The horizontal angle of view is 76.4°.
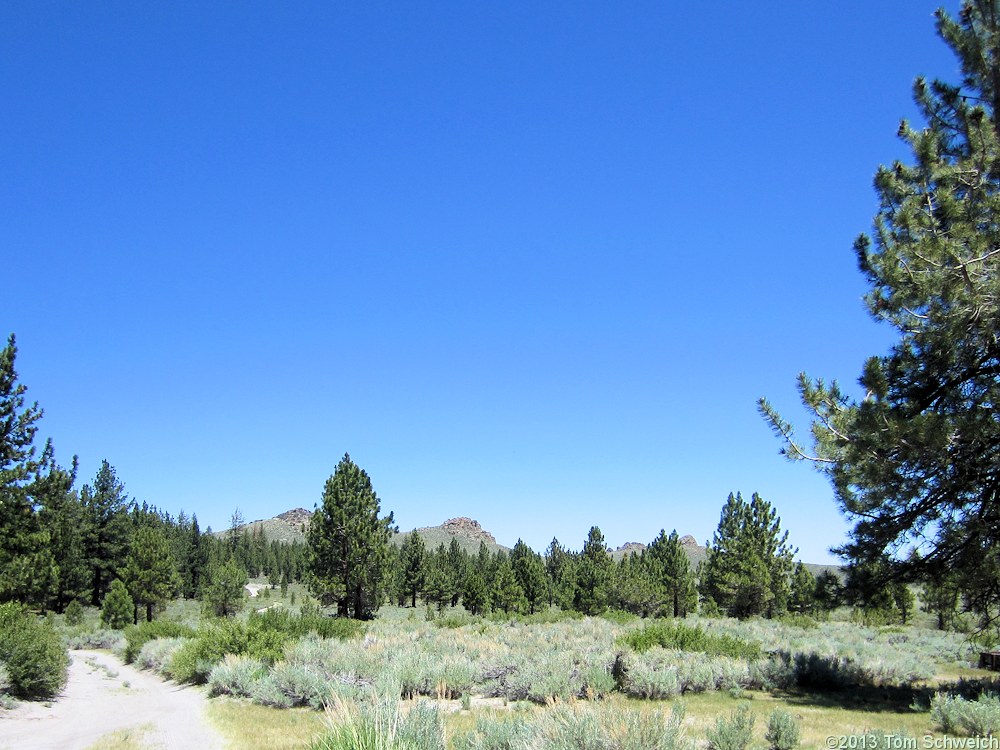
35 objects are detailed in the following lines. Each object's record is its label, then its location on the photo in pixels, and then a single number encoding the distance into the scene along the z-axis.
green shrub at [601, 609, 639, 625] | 30.39
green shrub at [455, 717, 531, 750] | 6.47
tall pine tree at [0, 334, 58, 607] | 22.00
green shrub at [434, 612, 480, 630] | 30.54
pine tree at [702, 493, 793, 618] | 39.72
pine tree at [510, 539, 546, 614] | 55.59
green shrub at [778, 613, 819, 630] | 28.38
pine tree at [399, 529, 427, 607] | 57.69
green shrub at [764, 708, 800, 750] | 7.94
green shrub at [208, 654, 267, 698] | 14.45
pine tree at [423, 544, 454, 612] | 59.76
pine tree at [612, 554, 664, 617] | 45.94
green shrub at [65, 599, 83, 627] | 36.66
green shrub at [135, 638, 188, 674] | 20.32
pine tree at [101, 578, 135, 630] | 34.12
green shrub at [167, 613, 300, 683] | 16.81
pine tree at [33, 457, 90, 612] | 41.47
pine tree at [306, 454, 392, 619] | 33.22
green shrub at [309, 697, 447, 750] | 5.41
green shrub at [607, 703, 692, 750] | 5.28
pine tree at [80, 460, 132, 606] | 46.62
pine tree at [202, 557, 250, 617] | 41.50
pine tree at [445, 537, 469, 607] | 71.75
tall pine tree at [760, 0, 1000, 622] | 9.10
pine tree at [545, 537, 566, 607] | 75.72
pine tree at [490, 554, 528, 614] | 52.34
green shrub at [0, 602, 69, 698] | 13.87
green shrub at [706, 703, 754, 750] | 7.66
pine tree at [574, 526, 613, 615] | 48.66
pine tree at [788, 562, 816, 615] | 44.03
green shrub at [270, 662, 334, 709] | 13.07
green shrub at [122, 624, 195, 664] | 23.94
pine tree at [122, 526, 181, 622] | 35.94
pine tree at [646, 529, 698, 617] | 47.62
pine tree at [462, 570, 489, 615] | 55.56
